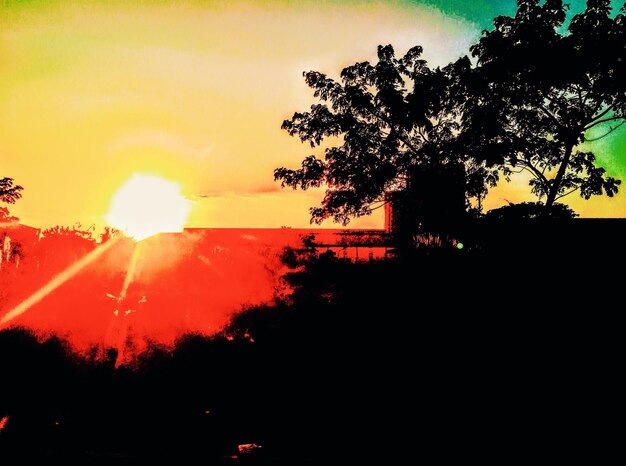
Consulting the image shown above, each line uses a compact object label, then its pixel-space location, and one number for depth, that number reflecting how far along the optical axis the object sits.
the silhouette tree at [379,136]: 16.30
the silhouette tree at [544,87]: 14.91
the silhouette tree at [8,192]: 18.70
